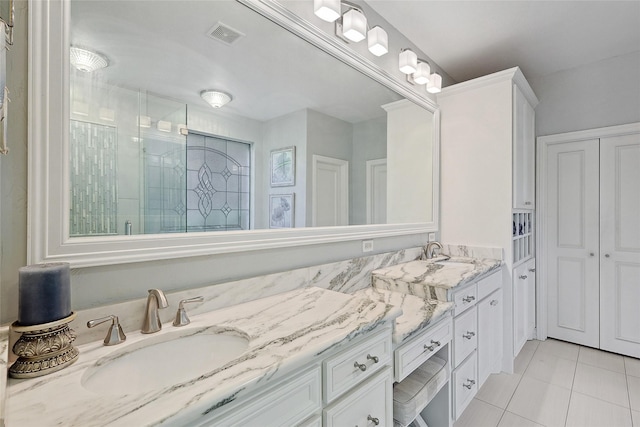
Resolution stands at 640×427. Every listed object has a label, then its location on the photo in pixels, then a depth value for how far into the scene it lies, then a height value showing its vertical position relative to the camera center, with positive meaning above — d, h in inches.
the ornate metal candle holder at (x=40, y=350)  26.8 -12.8
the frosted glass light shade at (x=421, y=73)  87.1 +41.9
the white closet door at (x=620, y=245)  100.0 -10.5
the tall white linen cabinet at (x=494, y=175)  90.8 +12.8
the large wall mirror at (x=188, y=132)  32.8 +12.4
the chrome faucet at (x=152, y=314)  36.1 -12.4
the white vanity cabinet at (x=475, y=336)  63.9 -30.3
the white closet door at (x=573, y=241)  107.7 -10.2
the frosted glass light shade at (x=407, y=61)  81.7 +42.7
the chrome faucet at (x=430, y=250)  93.1 -11.4
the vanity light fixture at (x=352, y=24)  56.9 +40.4
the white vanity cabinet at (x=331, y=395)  27.8 -20.3
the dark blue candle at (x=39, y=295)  27.3 -7.6
